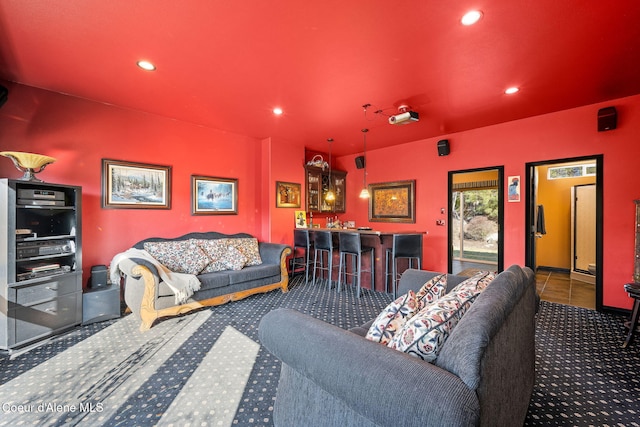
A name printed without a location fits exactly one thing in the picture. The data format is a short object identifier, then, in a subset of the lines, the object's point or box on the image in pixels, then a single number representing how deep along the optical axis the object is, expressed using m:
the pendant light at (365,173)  4.67
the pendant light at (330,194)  5.38
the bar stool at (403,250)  3.99
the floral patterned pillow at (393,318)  1.32
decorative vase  2.67
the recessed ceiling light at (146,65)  2.54
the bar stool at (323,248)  4.52
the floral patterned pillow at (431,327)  1.09
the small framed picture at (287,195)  5.14
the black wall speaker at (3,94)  2.75
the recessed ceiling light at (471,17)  1.92
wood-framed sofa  3.01
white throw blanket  3.19
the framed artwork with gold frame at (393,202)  5.39
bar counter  4.25
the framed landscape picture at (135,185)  3.57
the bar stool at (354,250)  4.18
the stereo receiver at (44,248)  2.59
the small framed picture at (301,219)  5.45
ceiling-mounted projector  3.40
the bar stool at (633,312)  2.46
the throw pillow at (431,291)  1.60
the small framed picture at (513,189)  4.16
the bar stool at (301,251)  4.95
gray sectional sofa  0.82
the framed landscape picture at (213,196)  4.39
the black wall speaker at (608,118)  3.35
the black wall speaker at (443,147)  4.78
